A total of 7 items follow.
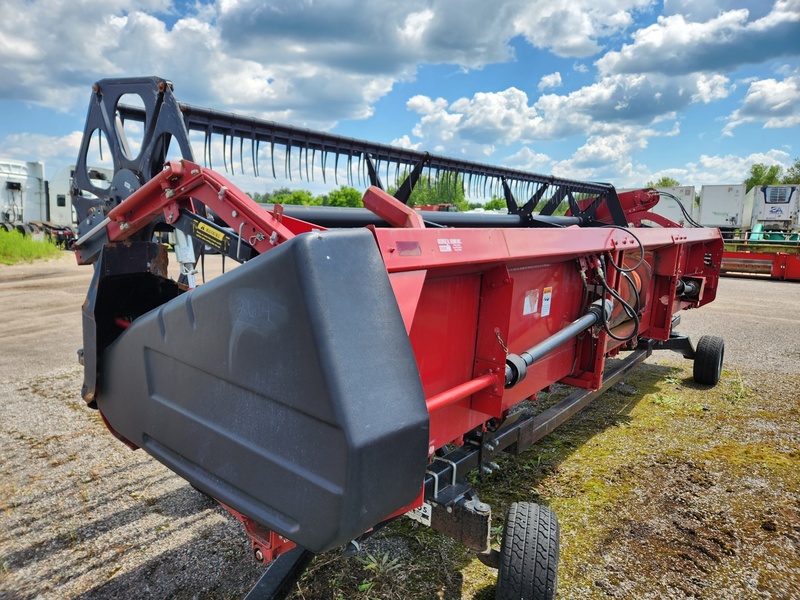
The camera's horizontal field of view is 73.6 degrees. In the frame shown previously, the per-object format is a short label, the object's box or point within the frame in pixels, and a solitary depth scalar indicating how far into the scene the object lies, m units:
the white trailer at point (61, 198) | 22.00
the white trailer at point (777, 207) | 22.16
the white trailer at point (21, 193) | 20.58
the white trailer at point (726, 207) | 23.41
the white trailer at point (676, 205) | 22.08
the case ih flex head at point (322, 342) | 1.29
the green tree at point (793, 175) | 56.13
